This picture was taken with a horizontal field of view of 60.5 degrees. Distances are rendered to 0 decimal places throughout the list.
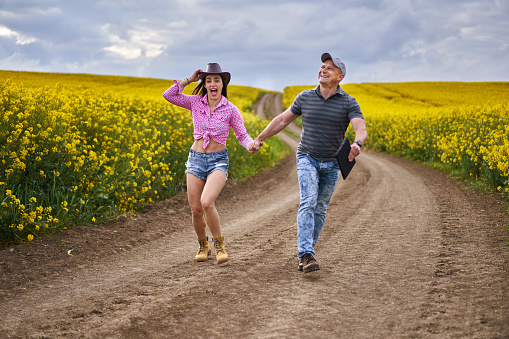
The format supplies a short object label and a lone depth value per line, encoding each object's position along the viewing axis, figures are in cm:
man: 450
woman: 483
